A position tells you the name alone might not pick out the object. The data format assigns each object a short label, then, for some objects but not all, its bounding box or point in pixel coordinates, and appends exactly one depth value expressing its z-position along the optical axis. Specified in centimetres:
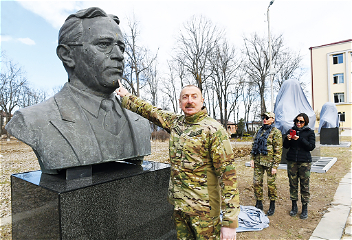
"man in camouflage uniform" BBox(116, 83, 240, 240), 186
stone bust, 222
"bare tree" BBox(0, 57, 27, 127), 2275
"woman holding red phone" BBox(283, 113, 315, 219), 439
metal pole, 1530
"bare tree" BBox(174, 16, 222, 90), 2236
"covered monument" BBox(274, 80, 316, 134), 1018
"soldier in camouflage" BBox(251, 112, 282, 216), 451
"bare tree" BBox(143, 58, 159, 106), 2655
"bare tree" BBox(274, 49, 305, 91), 2753
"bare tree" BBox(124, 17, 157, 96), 1938
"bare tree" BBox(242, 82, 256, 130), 3433
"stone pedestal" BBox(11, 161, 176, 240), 203
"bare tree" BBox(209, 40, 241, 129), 2358
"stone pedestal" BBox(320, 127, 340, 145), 1573
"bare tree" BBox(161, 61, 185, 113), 2878
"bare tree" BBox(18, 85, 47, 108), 2694
